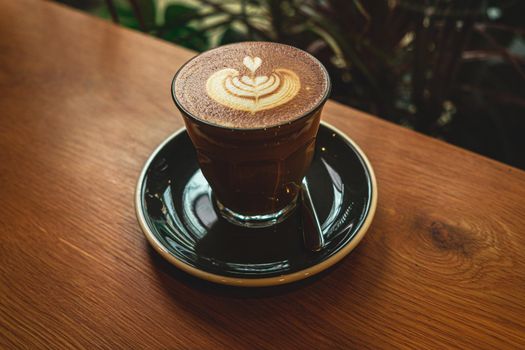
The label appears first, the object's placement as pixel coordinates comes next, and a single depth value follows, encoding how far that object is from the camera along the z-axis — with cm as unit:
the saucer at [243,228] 48
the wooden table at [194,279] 47
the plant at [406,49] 103
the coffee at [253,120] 49
